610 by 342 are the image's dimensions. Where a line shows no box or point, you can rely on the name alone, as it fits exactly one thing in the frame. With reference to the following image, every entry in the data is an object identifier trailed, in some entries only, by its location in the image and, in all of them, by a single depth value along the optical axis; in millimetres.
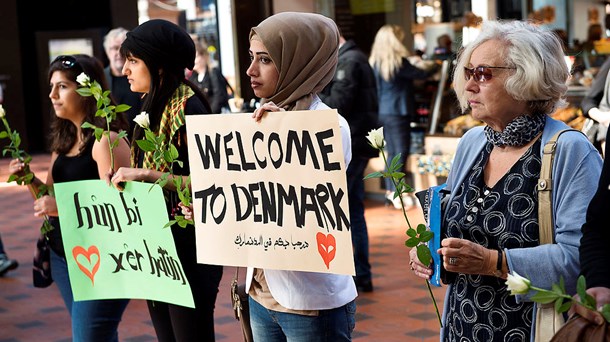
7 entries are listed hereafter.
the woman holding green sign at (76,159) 4059
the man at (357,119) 6820
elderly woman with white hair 2518
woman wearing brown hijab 3014
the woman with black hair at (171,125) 3645
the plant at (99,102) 3691
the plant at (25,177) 4201
